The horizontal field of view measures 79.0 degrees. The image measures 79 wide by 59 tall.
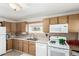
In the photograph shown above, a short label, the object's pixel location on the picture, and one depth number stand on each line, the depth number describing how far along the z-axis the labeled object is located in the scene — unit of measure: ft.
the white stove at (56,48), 5.20
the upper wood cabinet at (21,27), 9.24
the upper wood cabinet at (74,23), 5.24
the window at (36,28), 8.39
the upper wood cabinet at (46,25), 6.78
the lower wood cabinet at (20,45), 8.69
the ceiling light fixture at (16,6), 3.77
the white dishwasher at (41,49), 6.38
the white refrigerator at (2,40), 7.54
